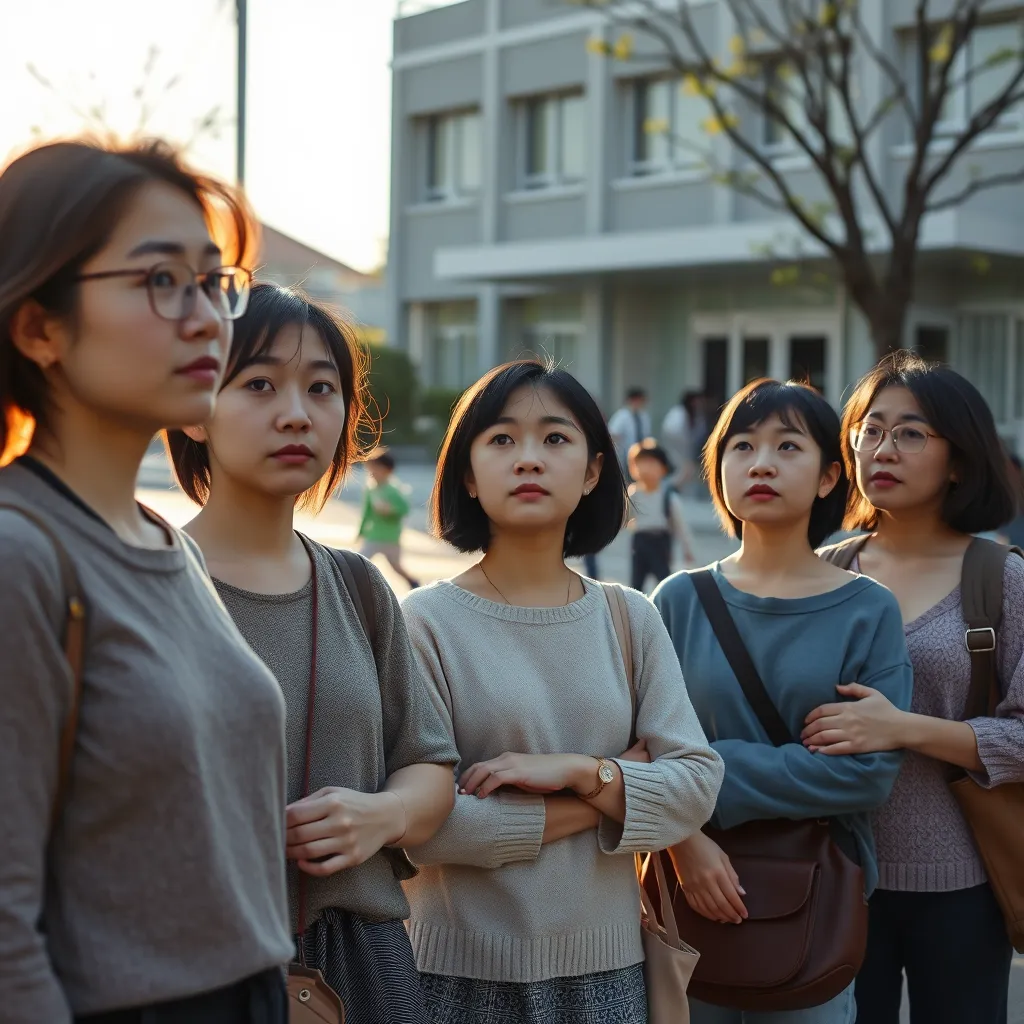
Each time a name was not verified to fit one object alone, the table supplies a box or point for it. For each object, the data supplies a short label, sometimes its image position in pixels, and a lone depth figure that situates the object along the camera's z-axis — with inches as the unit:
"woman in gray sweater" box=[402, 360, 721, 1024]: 109.9
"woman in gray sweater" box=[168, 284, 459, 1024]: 95.2
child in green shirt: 444.5
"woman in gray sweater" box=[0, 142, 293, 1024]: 63.2
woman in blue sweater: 125.3
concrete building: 937.5
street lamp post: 471.8
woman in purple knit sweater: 132.5
